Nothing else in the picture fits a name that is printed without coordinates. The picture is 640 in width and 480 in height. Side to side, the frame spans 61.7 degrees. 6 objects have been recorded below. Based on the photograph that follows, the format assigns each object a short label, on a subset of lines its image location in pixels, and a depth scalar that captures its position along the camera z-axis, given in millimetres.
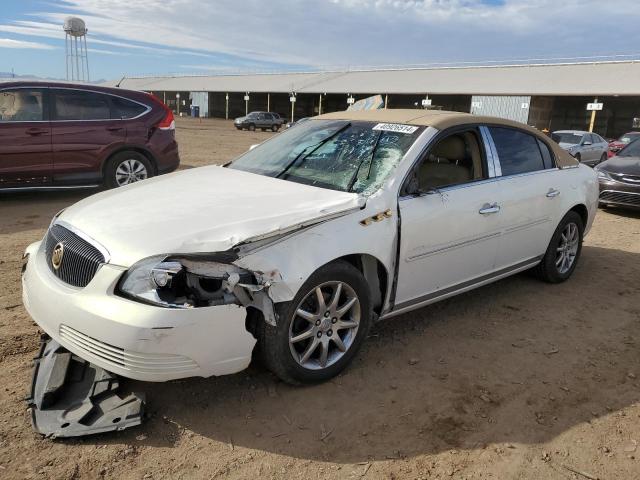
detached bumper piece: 2684
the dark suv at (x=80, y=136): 7516
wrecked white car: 2699
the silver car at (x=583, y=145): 16156
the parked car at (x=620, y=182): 9125
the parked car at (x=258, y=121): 42156
